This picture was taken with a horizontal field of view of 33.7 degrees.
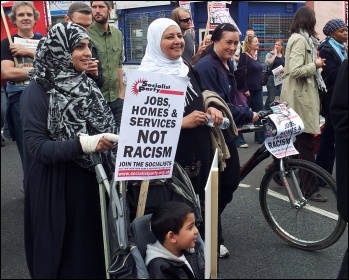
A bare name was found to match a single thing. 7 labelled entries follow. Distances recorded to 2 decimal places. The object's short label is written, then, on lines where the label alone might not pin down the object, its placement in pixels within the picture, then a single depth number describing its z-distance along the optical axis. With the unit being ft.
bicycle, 13.92
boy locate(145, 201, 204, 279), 9.17
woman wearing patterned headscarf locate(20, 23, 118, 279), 9.83
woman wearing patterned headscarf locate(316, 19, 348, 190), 18.94
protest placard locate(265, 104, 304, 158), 13.92
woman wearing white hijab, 11.72
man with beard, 17.81
